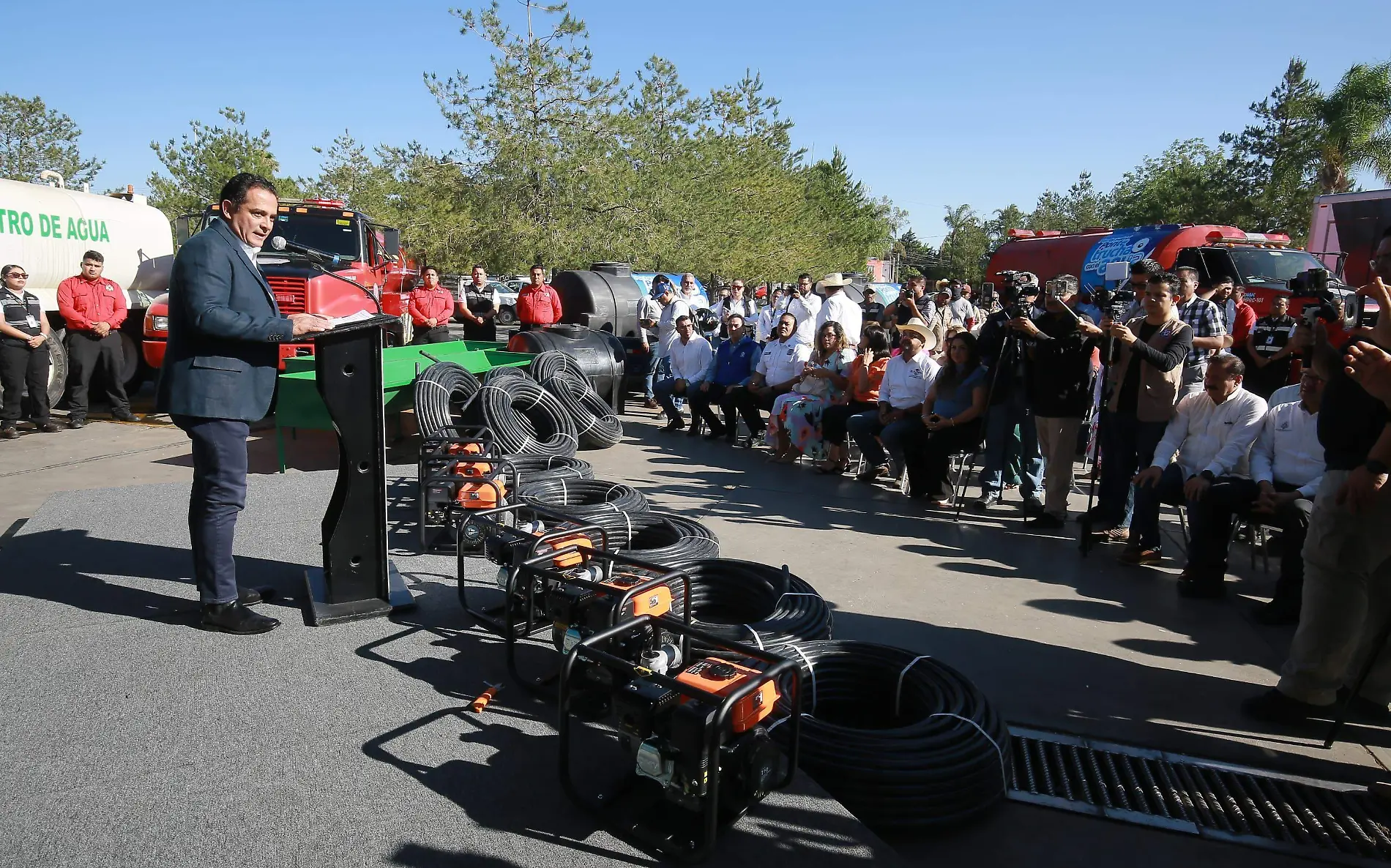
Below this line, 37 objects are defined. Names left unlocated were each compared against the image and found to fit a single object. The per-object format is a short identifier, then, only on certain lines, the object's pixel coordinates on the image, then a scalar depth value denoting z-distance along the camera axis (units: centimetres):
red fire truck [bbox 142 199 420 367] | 997
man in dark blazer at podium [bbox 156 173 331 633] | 356
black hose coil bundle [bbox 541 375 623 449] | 868
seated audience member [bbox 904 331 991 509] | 702
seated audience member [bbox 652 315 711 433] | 1054
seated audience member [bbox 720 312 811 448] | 934
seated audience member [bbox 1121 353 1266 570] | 525
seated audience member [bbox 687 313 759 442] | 1002
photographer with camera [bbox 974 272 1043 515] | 671
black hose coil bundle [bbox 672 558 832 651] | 364
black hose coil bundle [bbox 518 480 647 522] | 501
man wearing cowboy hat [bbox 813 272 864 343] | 1037
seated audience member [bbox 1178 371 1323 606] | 493
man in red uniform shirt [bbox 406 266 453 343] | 1176
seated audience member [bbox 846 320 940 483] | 744
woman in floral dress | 847
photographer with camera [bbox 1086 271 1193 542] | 559
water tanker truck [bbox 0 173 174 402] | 1066
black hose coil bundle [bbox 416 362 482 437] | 691
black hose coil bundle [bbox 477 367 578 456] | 714
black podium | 387
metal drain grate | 286
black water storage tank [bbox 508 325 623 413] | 1036
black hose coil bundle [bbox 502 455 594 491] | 584
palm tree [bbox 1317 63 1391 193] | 2475
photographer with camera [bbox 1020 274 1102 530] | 626
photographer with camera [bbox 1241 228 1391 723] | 333
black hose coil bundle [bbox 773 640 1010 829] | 272
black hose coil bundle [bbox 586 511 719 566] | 468
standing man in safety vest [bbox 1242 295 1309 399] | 855
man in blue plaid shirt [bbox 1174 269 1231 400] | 657
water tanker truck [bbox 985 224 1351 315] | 1279
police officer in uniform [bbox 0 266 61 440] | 895
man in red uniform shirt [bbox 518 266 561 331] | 1174
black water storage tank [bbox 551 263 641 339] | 1380
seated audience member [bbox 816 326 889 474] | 818
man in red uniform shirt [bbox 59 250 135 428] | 962
